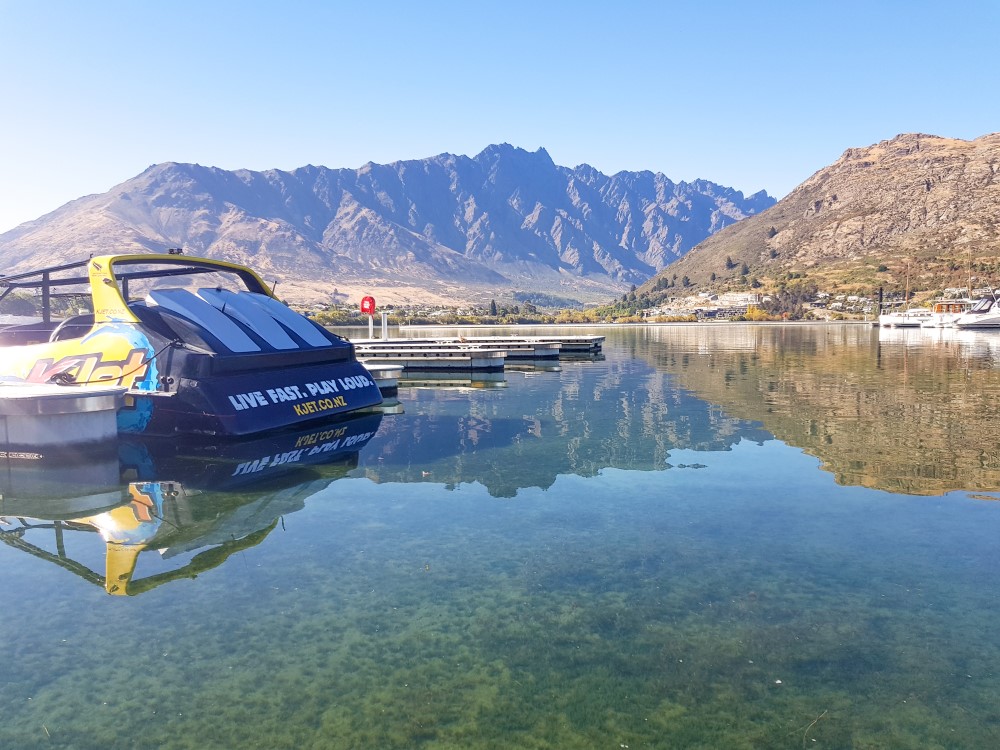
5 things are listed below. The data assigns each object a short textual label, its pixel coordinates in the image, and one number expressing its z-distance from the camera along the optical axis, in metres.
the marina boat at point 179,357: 14.74
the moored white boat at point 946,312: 88.56
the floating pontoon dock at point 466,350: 35.66
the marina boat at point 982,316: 84.50
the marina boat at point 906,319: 97.00
